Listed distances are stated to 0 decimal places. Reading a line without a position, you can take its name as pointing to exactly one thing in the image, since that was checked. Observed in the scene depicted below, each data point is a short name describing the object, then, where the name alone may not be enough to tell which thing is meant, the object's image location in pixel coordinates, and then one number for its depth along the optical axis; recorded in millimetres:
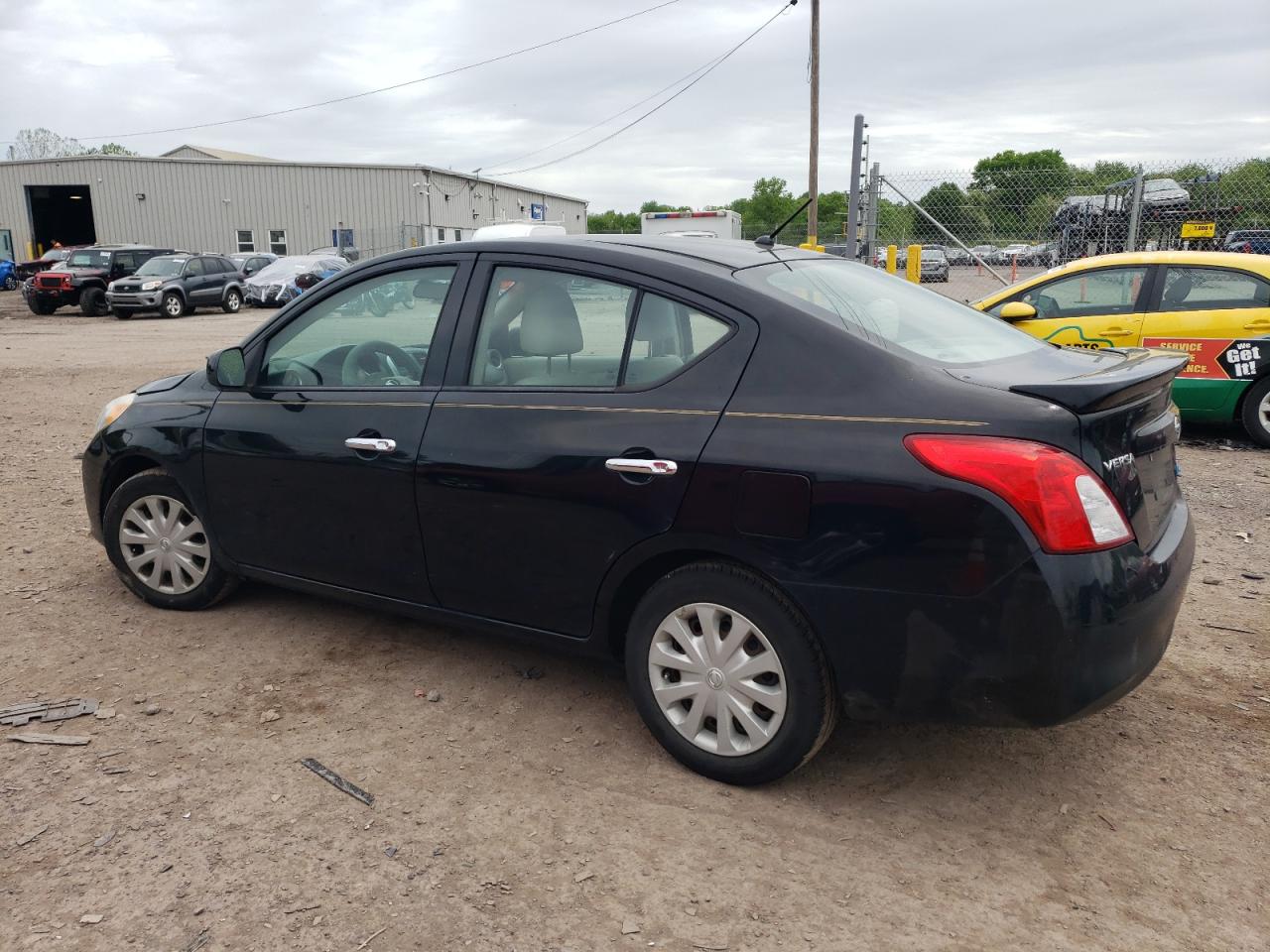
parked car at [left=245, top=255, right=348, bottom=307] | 27562
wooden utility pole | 22641
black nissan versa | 2525
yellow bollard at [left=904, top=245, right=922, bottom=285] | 12180
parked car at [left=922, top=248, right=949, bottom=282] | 14196
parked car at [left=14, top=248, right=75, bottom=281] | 28891
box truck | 22156
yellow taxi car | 7730
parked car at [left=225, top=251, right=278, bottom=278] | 29031
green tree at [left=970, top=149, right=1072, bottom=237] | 11812
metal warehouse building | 43906
